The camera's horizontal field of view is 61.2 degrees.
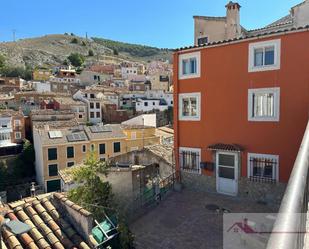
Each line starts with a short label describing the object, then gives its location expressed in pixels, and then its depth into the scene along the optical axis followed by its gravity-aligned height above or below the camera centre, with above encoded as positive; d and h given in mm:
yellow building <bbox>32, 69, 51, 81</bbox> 91000 +12366
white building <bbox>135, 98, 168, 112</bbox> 59875 +1005
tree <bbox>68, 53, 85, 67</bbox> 120562 +23015
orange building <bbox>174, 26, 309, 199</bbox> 11352 -73
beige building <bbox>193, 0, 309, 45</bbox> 16450 +5838
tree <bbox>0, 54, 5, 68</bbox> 92712 +17639
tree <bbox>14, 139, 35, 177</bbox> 38000 -7652
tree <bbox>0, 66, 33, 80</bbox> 90312 +13619
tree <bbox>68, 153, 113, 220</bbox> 12281 -3793
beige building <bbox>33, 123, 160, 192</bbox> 33219 -4640
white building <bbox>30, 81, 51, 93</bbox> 68000 +6081
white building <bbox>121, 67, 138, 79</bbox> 96062 +14315
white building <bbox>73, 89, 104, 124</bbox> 54422 +791
